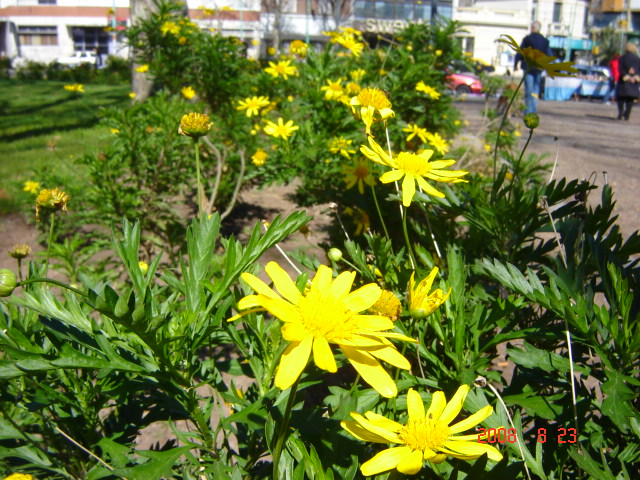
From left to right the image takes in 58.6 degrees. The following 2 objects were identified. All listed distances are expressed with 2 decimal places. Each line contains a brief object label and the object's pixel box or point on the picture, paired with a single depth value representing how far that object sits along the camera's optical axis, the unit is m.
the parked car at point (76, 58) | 28.88
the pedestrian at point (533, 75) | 7.60
